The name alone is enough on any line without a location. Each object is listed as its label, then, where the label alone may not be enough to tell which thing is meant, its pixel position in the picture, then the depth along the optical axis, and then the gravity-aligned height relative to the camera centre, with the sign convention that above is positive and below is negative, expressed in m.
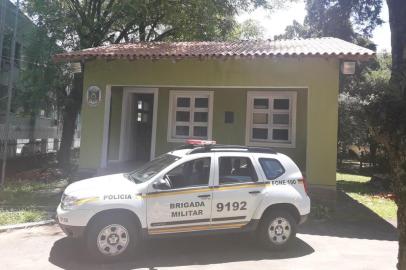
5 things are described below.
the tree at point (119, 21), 17.42 +5.86
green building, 10.54 +1.59
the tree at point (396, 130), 3.75 +0.29
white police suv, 6.18 -0.73
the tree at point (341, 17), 19.72 +7.98
